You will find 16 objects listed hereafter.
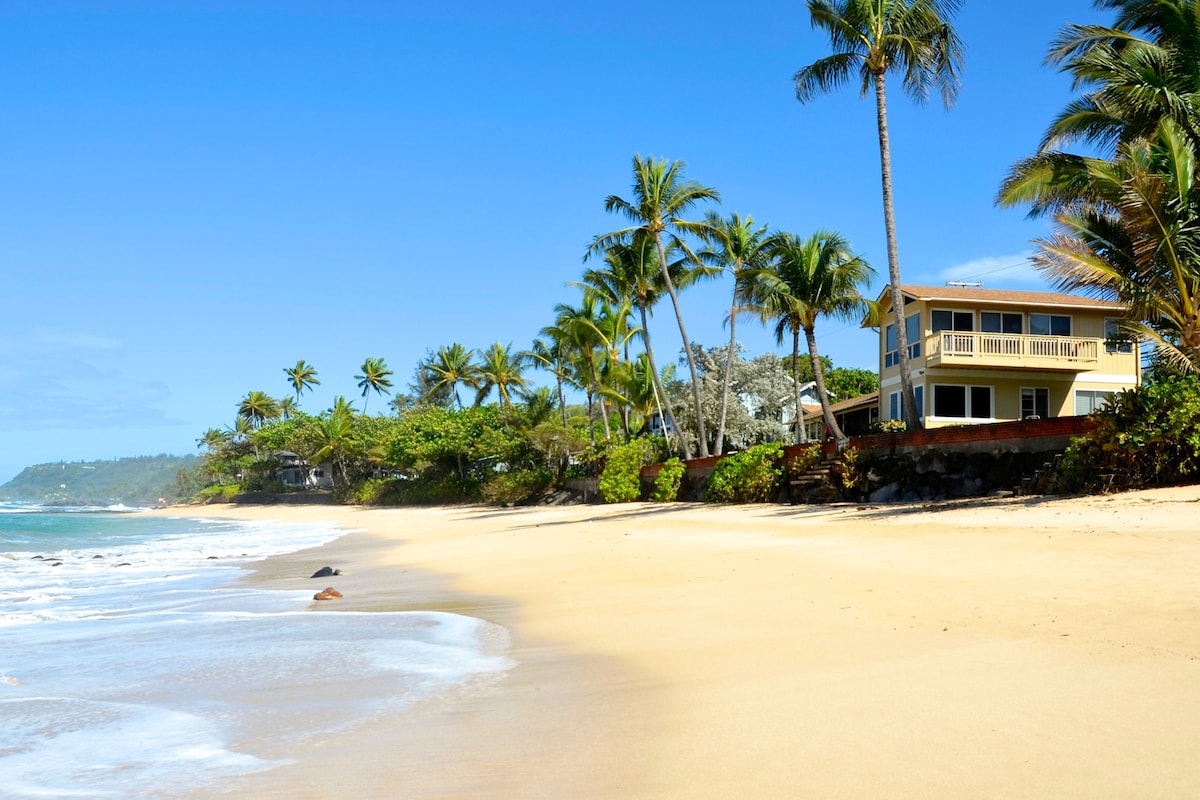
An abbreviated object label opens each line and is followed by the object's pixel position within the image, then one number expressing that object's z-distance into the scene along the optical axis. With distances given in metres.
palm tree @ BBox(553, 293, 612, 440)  39.12
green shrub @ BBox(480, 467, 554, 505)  43.34
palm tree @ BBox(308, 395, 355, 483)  65.75
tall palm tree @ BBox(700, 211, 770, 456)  33.44
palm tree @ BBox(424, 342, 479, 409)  67.94
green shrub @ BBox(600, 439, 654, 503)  33.44
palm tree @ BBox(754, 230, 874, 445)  29.22
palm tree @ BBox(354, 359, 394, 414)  89.99
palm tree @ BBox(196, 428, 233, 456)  88.00
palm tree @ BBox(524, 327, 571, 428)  50.25
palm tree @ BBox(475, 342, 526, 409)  58.22
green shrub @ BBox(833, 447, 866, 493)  20.83
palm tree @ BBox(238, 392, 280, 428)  97.62
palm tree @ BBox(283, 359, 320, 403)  100.19
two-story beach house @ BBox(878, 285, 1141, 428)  30.77
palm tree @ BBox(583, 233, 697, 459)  35.56
